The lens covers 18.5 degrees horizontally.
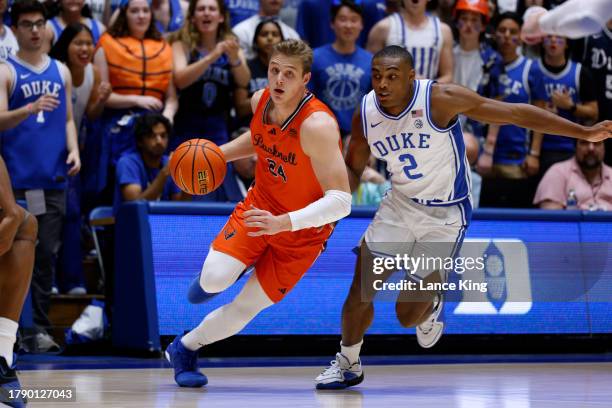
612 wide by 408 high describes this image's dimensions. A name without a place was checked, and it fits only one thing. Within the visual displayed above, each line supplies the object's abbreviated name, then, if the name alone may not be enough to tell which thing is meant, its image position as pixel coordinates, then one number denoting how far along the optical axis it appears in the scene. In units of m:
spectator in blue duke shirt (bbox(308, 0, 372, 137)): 17.18
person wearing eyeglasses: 14.60
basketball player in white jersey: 11.10
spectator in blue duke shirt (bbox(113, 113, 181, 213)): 15.34
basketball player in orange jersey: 10.59
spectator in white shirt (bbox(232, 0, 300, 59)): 17.80
